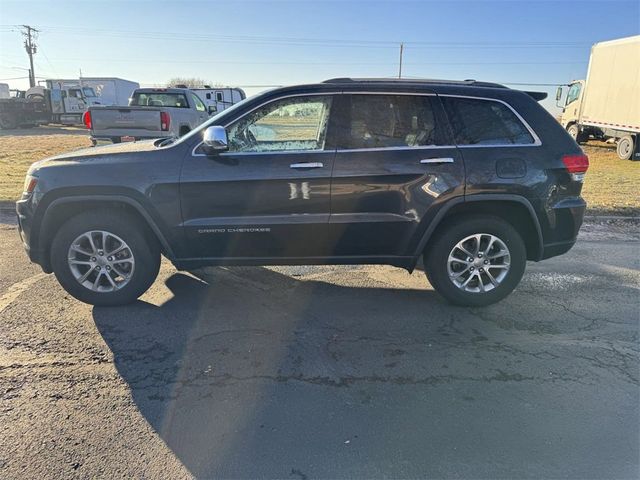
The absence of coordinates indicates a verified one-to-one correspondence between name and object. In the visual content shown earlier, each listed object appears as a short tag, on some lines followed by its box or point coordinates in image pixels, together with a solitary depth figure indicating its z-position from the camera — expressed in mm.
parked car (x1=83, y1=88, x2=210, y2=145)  10203
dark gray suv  3783
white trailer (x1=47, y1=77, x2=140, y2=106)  38031
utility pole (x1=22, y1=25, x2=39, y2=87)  60656
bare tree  81644
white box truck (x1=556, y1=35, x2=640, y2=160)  16125
